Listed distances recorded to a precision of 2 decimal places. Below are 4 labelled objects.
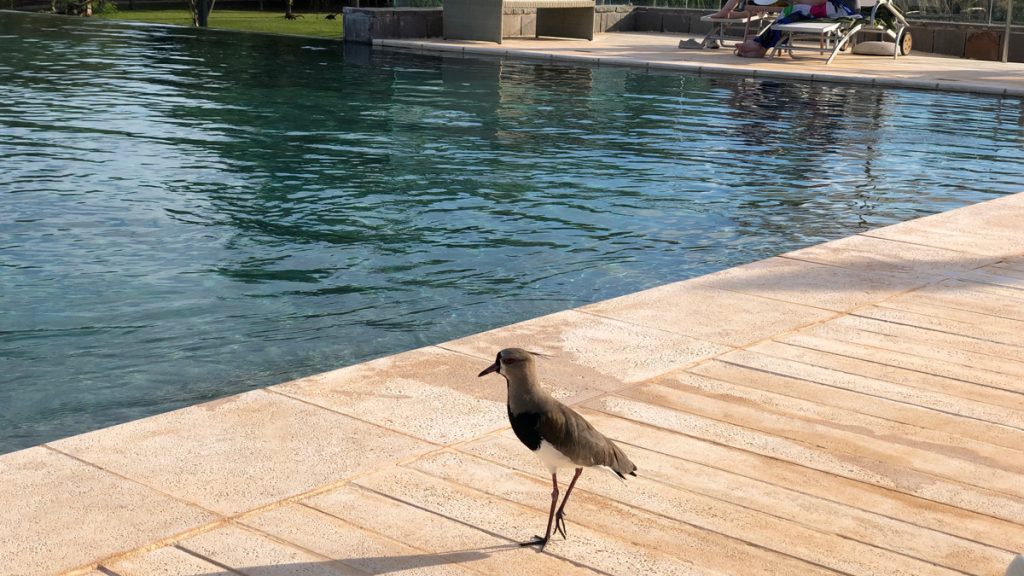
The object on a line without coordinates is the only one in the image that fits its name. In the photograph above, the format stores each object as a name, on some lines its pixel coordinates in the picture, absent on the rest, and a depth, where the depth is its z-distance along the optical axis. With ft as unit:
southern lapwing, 11.67
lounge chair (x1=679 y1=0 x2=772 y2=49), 91.97
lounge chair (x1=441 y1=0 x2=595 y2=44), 93.20
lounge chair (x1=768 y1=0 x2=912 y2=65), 84.28
